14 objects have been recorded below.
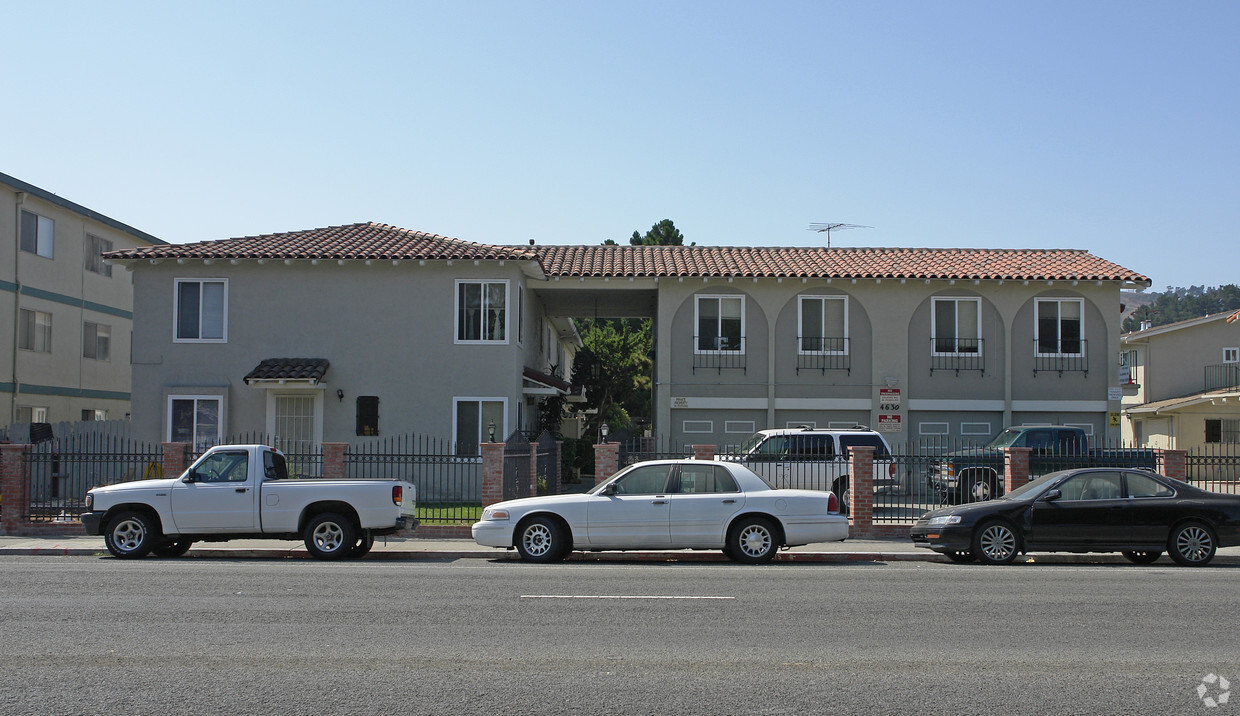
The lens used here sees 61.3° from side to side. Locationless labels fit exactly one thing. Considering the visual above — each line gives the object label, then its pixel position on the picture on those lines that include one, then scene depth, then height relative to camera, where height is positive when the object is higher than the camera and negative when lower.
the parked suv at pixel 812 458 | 20.25 -0.62
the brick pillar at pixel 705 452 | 18.83 -0.47
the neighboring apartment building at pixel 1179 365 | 39.84 +2.45
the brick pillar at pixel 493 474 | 18.03 -0.85
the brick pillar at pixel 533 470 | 19.88 -0.87
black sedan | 14.59 -1.29
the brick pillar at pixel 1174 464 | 18.22 -0.62
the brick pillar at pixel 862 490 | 17.94 -1.08
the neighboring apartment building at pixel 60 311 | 30.52 +3.52
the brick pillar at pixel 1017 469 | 18.11 -0.71
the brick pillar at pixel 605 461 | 18.27 -0.62
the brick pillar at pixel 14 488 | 18.17 -1.16
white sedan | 14.20 -1.25
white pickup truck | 14.68 -1.21
